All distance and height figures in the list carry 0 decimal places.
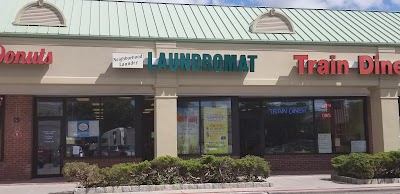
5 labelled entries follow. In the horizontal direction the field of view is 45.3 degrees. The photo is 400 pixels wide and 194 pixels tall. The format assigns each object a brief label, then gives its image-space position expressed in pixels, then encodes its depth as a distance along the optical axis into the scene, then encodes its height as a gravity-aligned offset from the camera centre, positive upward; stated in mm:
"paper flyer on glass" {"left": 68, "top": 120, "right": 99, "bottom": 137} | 19953 +604
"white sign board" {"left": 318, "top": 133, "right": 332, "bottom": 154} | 21875 -168
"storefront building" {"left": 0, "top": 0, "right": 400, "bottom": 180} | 17391 +2122
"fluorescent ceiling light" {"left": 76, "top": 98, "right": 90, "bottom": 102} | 20141 +1825
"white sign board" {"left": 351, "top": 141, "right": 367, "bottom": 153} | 22156 -333
